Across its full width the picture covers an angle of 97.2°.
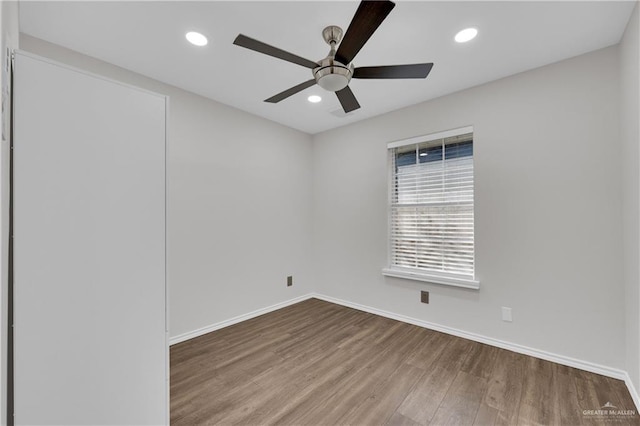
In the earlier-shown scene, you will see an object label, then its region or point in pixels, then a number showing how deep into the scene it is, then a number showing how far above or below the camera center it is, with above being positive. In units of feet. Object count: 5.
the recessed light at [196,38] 6.93 +4.44
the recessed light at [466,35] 6.79 +4.43
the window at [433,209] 10.03 +0.22
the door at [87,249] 3.64 -0.50
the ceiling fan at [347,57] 4.63 +3.22
